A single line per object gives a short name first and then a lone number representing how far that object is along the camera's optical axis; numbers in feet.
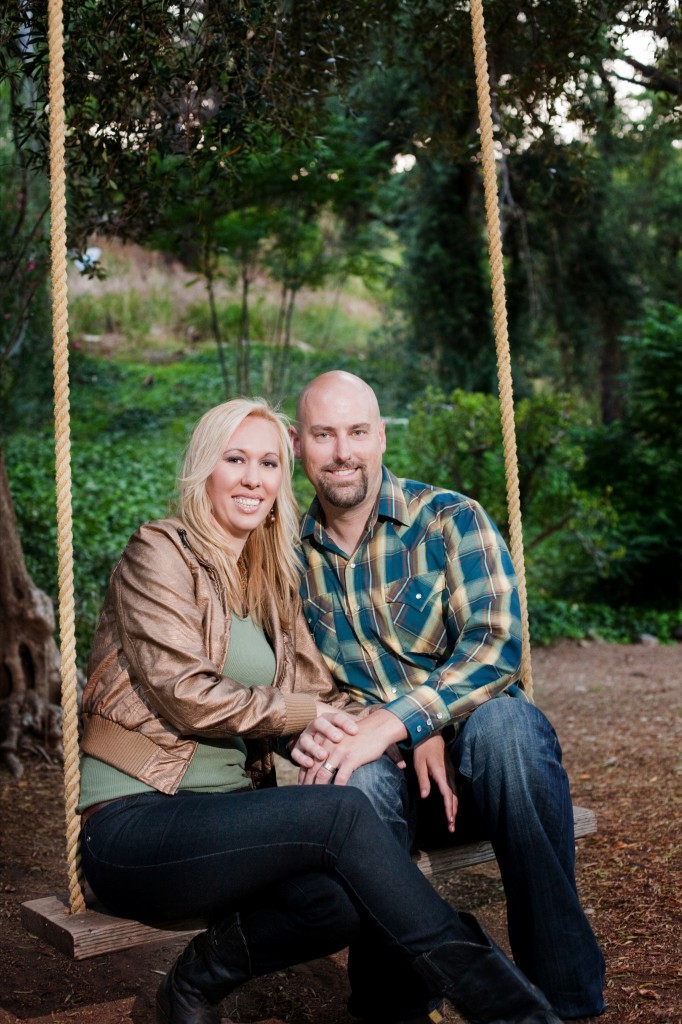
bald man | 7.28
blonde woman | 6.54
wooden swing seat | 6.58
